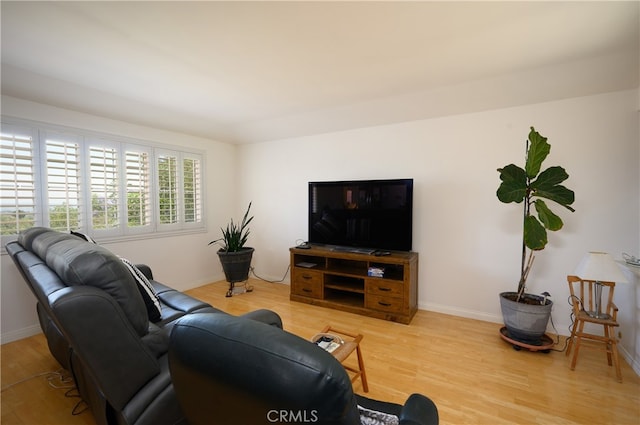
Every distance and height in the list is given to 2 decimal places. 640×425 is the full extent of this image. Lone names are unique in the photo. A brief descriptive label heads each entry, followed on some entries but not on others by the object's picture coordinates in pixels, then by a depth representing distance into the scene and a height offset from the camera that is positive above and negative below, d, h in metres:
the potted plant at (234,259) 3.85 -0.76
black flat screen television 3.19 -0.10
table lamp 2.01 -0.48
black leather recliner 0.57 -0.39
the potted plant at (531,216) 2.26 -0.05
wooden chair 2.04 -0.87
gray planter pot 2.36 -0.99
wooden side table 1.61 -0.88
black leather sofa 1.02 -0.50
